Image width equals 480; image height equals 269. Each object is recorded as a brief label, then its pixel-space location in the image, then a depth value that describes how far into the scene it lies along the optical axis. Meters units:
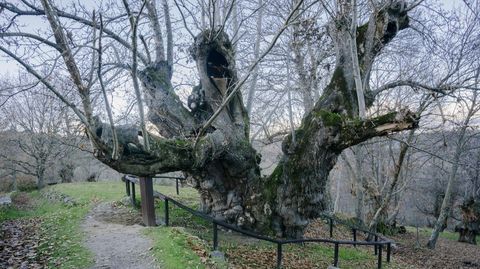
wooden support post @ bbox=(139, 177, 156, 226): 8.63
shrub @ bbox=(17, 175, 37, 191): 24.02
